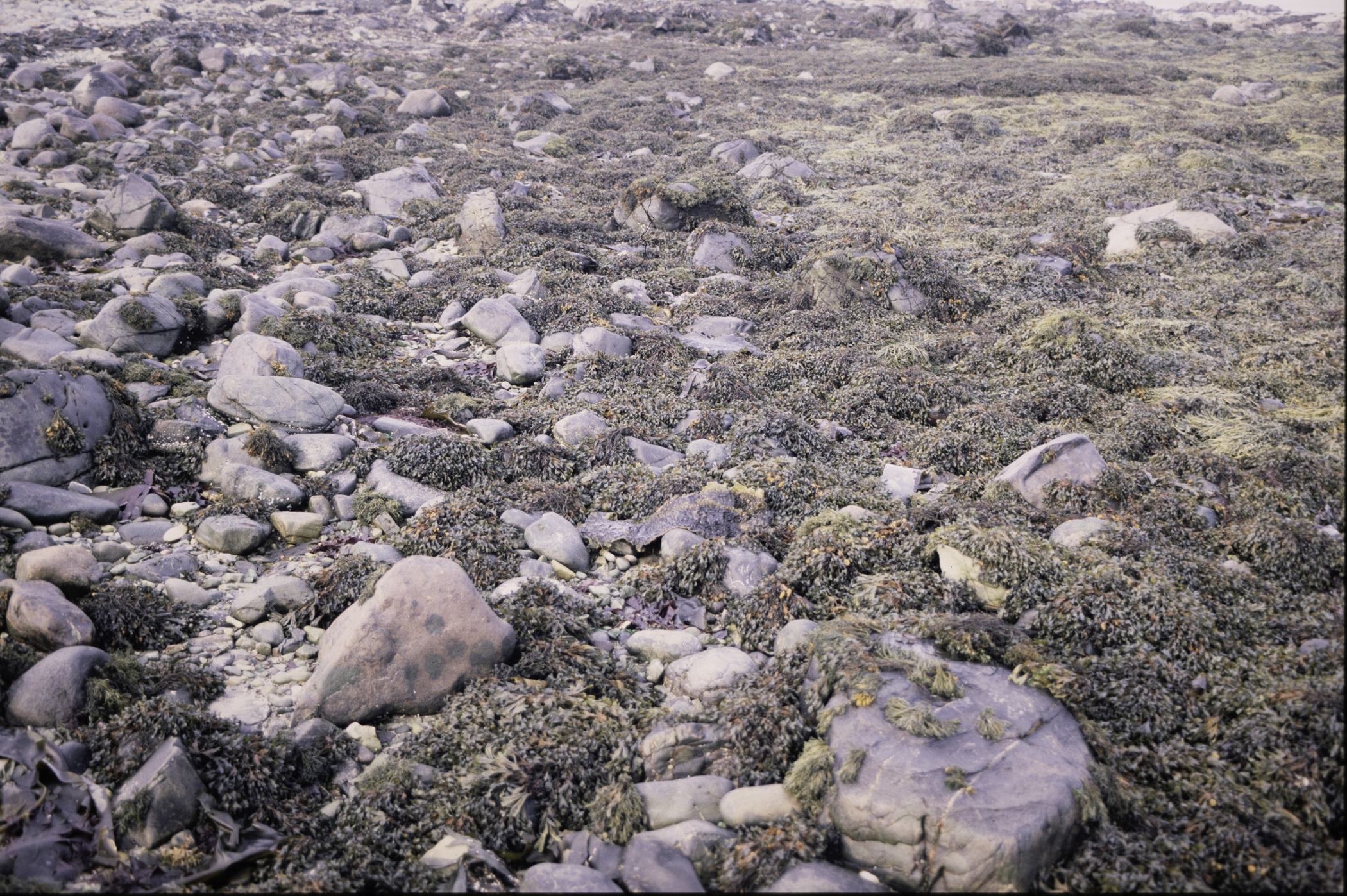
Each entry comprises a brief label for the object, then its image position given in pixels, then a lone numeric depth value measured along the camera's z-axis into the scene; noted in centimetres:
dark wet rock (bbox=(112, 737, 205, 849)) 413
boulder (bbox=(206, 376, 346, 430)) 862
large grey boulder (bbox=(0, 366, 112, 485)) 699
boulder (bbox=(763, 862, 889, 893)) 385
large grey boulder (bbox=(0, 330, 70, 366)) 891
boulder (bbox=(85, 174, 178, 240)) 1386
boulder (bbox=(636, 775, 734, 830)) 447
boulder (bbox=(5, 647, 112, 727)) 471
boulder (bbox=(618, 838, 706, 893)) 397
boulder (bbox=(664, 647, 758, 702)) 545
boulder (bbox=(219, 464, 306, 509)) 734
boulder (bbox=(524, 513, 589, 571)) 690
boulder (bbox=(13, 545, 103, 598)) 572
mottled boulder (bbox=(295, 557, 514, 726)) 522
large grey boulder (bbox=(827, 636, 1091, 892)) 390
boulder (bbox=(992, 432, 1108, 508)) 730
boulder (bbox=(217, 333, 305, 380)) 927
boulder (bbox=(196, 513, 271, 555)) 681
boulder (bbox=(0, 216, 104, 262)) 1211
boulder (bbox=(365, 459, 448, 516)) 757
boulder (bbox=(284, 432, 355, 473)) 804
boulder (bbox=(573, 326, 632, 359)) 1075
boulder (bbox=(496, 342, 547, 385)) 1032
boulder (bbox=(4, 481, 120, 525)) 664
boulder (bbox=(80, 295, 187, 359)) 978
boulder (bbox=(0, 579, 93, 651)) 518
